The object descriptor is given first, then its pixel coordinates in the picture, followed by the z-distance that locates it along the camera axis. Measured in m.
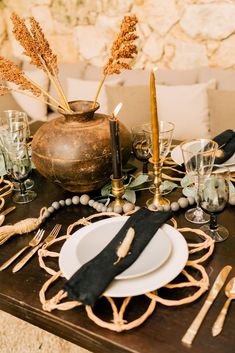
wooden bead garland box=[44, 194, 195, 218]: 1.10
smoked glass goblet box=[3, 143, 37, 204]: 1.23
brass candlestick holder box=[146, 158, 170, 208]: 1.08
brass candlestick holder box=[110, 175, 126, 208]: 1.09
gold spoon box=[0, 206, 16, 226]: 1.12
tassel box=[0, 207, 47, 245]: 1.03
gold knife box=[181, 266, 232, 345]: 0.69
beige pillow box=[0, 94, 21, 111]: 3.03
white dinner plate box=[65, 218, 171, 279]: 0.82
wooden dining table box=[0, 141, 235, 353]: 0.69
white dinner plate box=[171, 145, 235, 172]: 1.26
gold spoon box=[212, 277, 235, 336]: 0.70
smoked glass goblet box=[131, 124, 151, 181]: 1.26
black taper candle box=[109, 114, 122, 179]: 1.02
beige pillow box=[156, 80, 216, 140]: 2.35
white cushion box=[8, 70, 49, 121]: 3.00
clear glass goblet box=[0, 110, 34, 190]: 1.25
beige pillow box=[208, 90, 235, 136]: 2.20
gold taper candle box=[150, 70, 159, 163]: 1.01
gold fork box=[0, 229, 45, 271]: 0.94
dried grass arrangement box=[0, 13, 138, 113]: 1.08
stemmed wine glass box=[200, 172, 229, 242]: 0.94
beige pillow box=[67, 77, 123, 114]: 2.69
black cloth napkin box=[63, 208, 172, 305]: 0.75
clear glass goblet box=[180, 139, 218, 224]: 1.06
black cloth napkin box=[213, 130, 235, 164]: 1.28
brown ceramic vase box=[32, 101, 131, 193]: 1.14
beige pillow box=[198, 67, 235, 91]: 2.39
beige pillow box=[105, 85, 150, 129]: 2.47
